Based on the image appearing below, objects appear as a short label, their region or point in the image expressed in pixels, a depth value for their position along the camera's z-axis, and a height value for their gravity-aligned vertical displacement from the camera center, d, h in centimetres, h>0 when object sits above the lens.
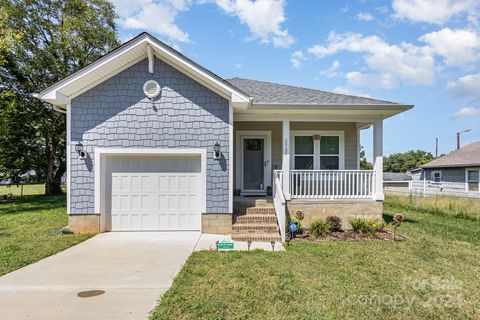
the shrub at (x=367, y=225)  727 -155
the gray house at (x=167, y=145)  736 +59
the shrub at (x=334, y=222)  763 -153
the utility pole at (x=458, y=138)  3127 +324
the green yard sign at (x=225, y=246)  582 -166
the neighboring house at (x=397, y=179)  3370 -148
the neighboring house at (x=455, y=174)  1923 -52
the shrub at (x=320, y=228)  722 -161
